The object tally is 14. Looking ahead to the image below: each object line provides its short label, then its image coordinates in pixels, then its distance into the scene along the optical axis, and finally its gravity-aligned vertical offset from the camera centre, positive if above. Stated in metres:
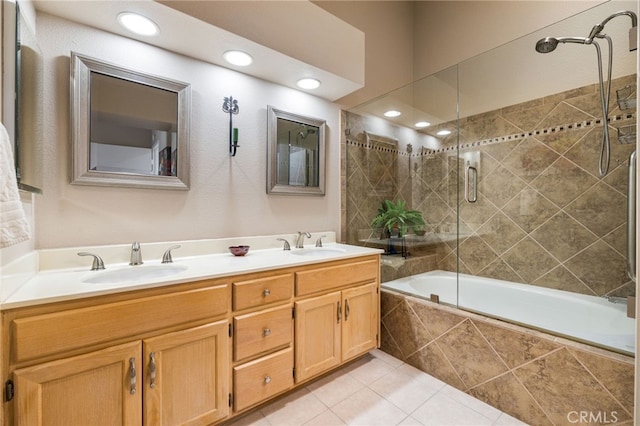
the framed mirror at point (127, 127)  1.38 +0.47
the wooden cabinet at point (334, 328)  1.57 -0.75
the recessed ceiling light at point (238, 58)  1.68 +0.99
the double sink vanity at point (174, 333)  0.91 -0.53
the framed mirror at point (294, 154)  2.05 +0.47
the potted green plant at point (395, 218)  2.60 -0.05
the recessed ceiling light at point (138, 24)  1.36 +0.99
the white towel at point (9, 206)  0.66 +0.01
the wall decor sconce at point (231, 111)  1.84 +0.70
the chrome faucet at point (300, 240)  2.14 -0.22
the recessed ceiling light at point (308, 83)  2.04 +1.00
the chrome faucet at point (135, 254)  1.46 -0.23
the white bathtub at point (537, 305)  1.46 -0.66
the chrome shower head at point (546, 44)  1.90 +1.24
